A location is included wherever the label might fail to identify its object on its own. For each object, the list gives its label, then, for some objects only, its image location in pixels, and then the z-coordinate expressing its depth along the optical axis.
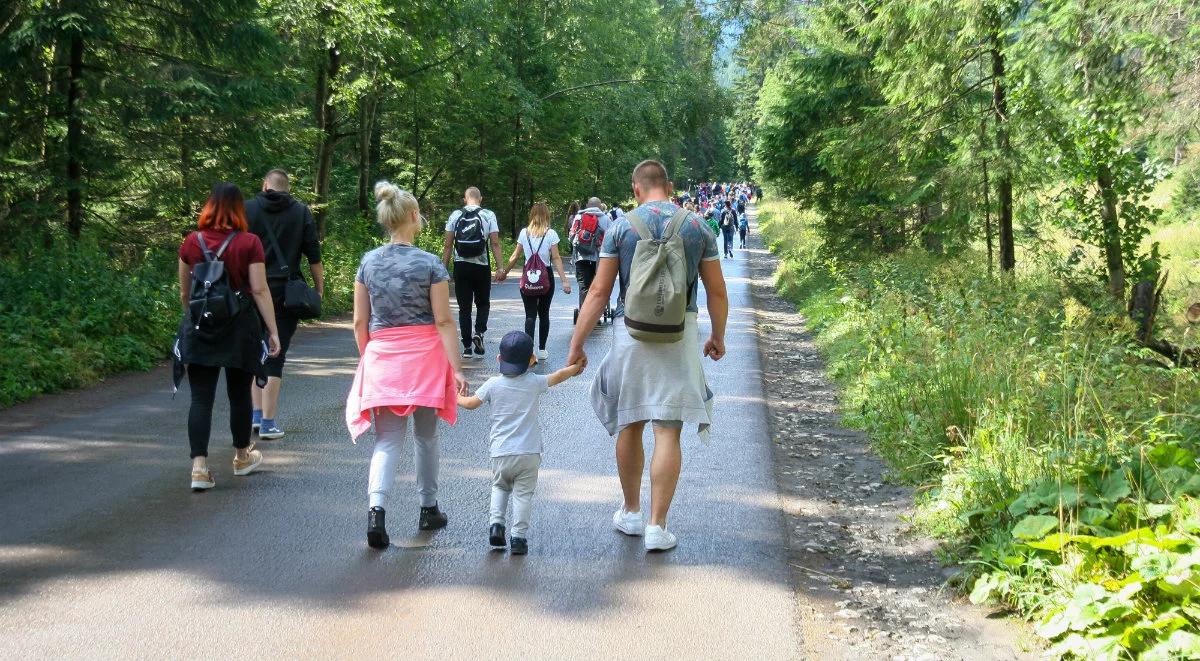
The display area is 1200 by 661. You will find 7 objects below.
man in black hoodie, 8.56
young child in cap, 5.84
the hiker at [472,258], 12.66
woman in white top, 12.79
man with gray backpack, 5.89
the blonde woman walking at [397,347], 5.98
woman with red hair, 6.94
